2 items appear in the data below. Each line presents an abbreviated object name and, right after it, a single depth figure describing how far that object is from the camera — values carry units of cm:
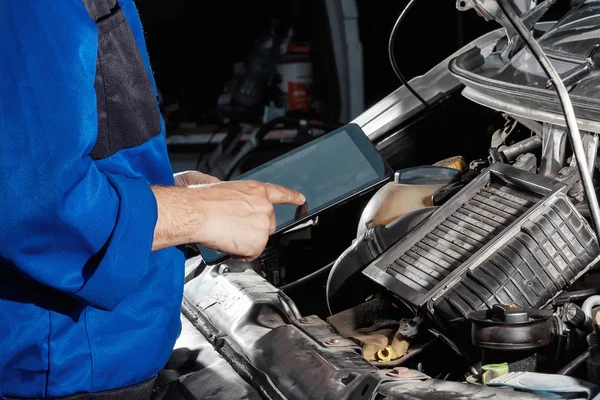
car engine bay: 151
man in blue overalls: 130
